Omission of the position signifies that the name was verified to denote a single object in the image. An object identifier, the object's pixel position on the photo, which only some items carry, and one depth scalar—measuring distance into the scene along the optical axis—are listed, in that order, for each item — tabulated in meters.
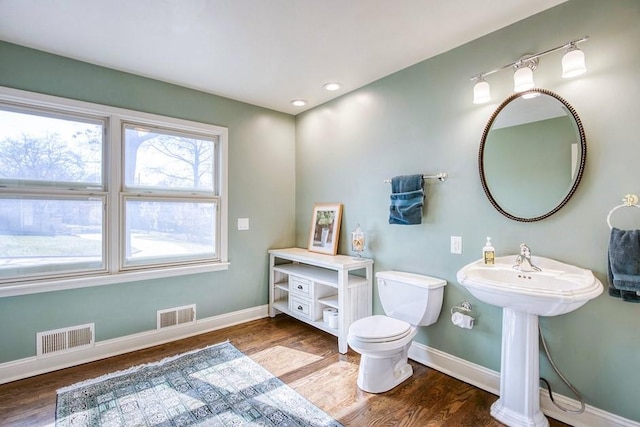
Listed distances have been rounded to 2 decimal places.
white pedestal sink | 1.53
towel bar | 2.34
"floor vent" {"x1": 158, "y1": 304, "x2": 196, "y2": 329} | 2.89
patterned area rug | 1.81
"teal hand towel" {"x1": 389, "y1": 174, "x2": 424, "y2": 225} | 2.44
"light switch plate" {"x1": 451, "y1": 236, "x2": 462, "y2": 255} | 2.27
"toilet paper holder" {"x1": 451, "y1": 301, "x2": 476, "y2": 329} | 2.15
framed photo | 3.19
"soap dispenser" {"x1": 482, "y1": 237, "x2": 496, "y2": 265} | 1.97
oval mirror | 1.78
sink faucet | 1.83
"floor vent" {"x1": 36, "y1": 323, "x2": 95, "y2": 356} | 2.34
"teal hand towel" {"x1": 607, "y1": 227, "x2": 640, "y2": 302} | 1.48
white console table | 2.66
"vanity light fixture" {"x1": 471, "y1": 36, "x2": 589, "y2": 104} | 1.65
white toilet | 2.05
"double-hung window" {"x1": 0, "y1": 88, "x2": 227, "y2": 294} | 2.29
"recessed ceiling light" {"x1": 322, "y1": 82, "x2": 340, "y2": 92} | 2.92
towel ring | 1.58
